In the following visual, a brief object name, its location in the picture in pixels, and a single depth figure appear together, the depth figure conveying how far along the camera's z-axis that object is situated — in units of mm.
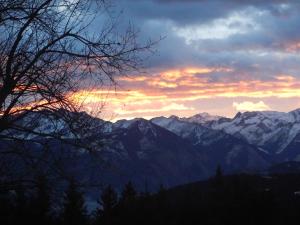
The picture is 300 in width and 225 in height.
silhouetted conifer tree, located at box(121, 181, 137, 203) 78500
